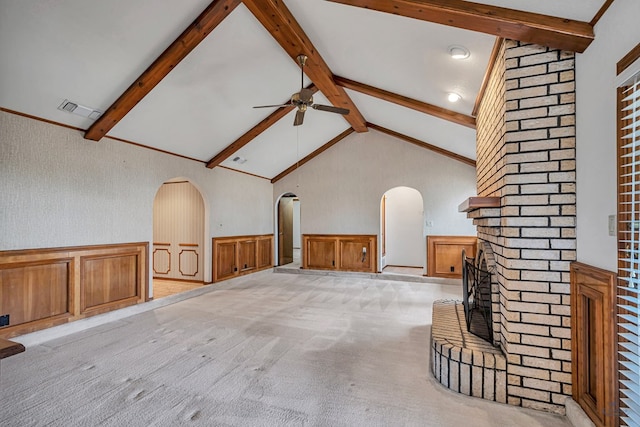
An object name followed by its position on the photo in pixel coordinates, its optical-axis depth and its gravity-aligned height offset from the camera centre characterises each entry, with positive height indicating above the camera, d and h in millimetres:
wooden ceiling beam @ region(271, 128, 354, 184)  7493 +1562
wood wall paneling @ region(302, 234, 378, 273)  7375 -890
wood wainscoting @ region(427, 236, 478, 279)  6535 -791
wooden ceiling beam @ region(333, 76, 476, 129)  4207 +1645
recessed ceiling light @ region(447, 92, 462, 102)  3723 +1465
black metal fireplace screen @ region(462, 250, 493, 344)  2713 -860
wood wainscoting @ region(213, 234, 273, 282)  6426 -913
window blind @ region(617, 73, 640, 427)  1386 -147
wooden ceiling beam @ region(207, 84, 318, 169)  5594 +1515
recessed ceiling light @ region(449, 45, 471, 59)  2797 +1527
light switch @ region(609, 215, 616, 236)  1588 -39
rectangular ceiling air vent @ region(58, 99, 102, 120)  3562 +1260
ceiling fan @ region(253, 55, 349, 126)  3892 +1484
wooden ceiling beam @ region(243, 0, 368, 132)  3180 +2092
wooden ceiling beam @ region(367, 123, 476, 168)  6398 +1535
